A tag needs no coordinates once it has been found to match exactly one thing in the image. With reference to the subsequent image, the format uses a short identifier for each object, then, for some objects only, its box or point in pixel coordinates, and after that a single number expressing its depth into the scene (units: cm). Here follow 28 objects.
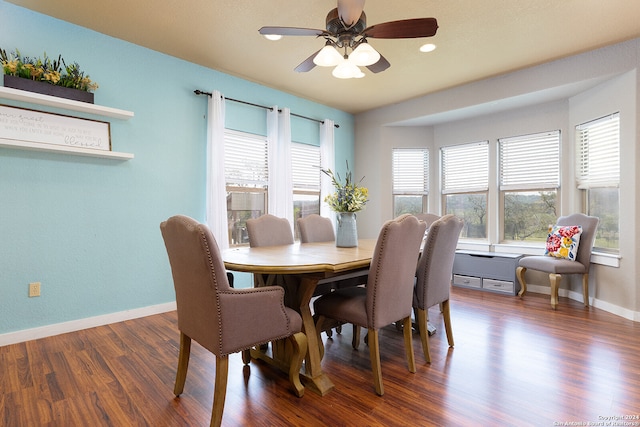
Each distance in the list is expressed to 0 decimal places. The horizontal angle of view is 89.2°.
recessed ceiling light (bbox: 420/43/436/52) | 321
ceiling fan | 198
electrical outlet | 273
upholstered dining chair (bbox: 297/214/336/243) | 326
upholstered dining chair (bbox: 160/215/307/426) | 152
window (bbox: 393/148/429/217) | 543
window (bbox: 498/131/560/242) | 429
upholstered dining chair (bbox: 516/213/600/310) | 353
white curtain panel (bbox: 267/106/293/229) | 431
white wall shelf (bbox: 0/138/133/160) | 255
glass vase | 264
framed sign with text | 258
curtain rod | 366
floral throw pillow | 367
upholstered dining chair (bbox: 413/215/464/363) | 226
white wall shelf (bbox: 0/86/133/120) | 252
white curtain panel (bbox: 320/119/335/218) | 503
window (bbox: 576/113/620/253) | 349
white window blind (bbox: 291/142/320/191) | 480
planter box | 254
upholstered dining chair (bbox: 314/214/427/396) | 188
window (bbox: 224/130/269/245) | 404
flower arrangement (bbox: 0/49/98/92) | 257
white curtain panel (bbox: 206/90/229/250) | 369
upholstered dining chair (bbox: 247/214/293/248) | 290
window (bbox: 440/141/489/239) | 489
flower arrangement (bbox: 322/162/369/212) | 258
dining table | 178
